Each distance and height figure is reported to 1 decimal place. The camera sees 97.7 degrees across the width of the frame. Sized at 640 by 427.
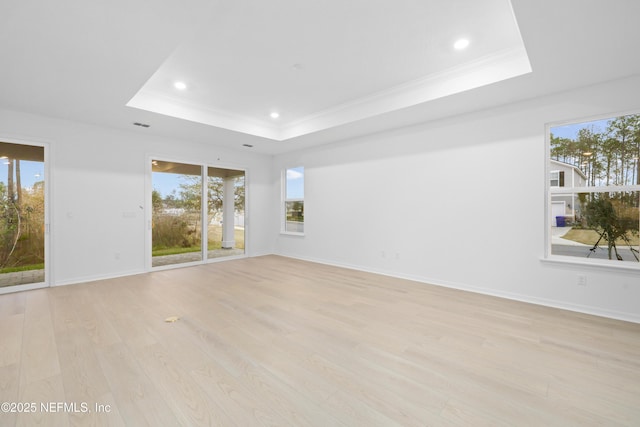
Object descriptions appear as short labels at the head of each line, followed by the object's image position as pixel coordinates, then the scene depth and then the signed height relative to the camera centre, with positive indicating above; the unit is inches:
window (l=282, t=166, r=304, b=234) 262.2 +13.1
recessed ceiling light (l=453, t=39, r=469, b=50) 110.0 +68.5
